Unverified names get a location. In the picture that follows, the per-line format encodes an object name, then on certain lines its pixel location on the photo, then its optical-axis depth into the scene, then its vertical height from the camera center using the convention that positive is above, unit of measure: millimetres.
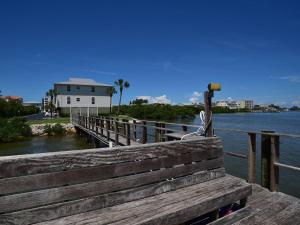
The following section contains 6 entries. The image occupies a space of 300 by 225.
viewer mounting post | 4191 +113
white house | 47341 +2828
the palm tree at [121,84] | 62162 +6563
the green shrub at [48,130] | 30312 -2224
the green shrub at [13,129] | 25344 -1905
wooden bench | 2053 -726
